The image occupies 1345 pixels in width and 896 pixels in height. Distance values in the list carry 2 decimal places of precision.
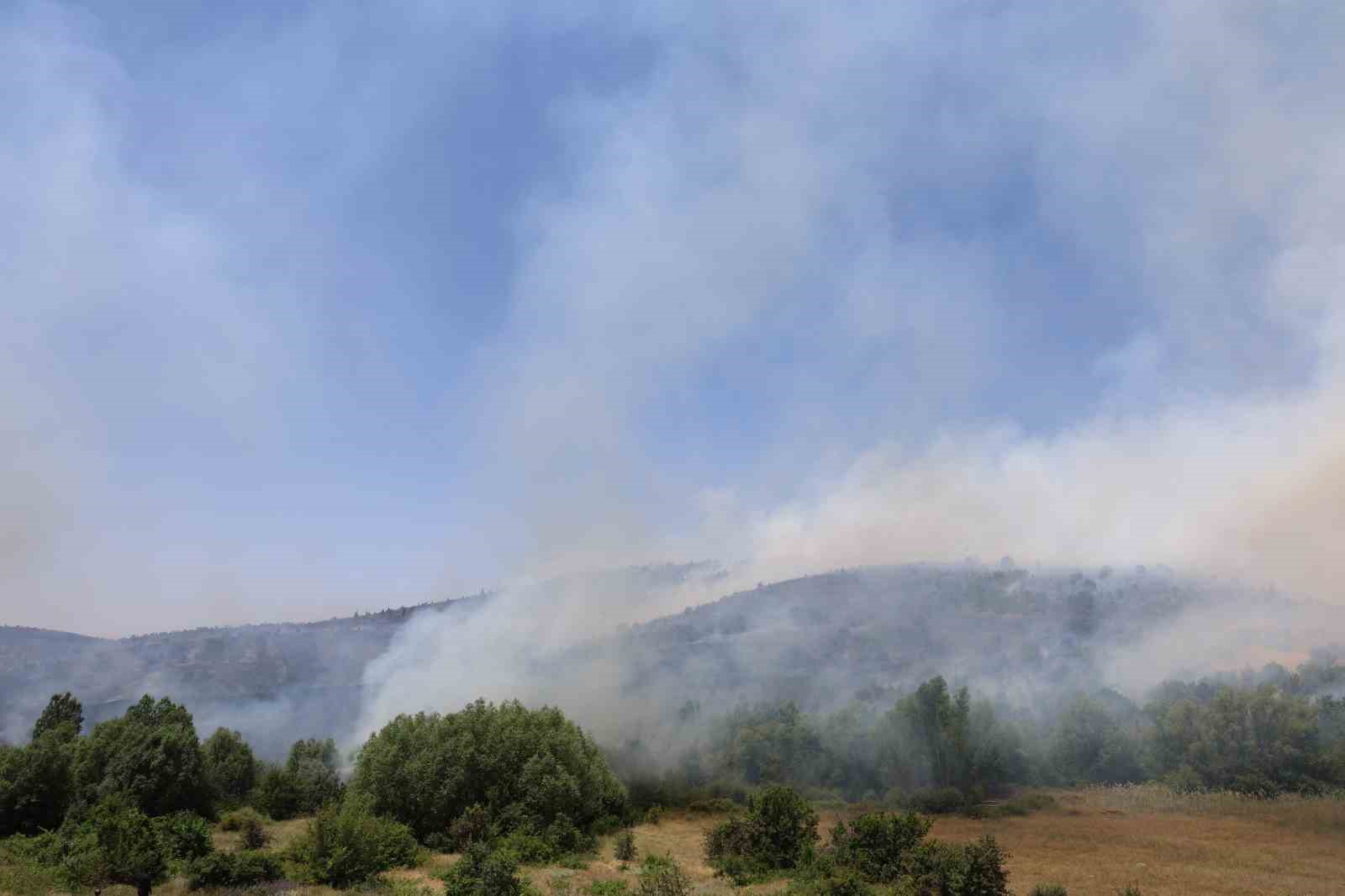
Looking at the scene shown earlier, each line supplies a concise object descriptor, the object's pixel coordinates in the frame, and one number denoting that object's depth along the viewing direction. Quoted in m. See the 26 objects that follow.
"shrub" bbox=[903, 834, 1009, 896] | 32.22
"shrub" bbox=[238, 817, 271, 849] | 52.75
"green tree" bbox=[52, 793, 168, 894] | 31.66
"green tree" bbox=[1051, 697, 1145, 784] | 76.56
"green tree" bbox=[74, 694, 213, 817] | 59.28
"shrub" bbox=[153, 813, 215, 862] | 38.78
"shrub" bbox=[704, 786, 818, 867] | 43.24
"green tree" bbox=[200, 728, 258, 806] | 74.38
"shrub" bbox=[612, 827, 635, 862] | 48.19
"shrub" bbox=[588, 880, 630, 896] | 36.19
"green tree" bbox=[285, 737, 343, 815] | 72.94
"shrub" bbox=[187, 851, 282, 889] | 35.94
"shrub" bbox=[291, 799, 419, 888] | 37.81
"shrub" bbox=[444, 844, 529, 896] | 31.58
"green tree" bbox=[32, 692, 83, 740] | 78.44
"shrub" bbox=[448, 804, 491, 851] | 49.97
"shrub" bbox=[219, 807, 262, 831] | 60.94
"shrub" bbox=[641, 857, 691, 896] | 31.33
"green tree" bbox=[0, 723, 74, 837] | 54.88
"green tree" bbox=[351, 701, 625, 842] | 52.19
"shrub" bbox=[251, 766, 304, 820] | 71.31
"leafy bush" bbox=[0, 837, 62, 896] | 35.16
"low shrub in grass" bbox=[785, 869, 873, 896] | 32.91
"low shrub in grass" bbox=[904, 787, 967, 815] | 69.31
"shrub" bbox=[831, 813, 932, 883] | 37.56
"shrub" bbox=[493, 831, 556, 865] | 46.41
